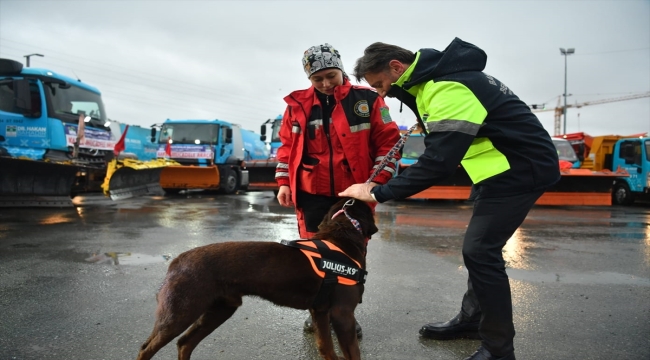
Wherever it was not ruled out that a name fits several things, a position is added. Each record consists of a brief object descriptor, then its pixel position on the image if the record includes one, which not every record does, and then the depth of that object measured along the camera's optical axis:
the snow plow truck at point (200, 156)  15.20
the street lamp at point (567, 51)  32.97
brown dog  2.24
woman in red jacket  2.98
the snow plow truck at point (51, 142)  9.22
